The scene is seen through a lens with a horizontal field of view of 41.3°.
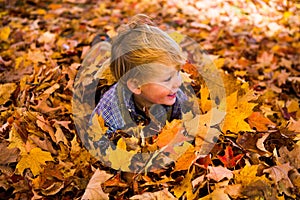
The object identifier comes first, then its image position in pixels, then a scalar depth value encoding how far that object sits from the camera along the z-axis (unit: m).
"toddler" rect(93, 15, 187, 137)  2.20
